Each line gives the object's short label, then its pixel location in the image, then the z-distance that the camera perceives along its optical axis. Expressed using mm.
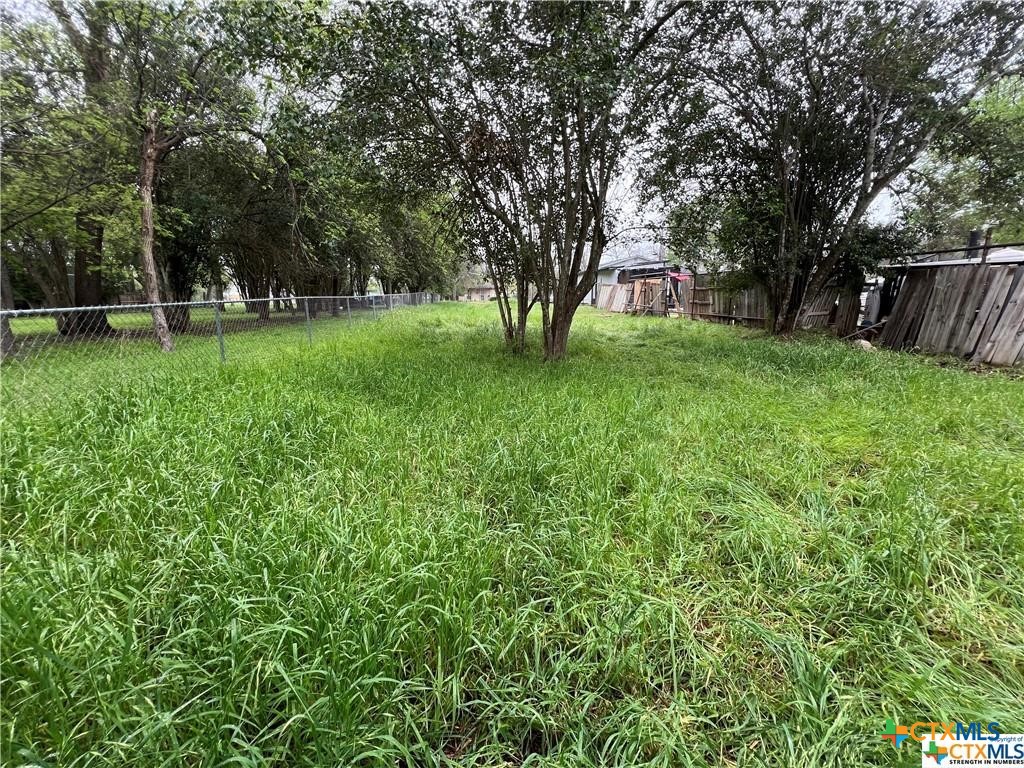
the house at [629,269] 21484
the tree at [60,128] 6785
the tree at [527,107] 3980
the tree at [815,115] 5973
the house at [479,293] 53347
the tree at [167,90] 6344
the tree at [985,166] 6648
